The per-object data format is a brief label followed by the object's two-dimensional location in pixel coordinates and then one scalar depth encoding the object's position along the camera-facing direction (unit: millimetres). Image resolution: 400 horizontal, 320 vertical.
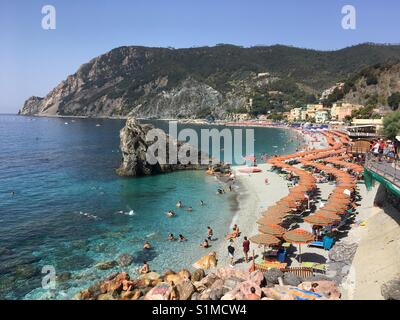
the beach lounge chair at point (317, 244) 20734
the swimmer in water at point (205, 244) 22750
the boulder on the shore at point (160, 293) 13850
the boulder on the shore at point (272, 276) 15312
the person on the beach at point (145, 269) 18828
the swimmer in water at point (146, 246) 22547
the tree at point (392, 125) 54650
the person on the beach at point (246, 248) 19809
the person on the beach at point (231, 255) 19775
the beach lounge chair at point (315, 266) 17403
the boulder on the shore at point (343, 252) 18253
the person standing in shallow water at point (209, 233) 24247
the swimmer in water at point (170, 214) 29555
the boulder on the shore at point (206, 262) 19594
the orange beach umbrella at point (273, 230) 20172
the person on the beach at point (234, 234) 24000
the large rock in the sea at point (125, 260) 20284
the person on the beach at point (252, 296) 12062
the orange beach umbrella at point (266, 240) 19250
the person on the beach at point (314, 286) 13696
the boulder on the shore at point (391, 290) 12433
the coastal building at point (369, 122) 75625
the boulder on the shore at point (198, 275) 17009
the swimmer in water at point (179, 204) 32469
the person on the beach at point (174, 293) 13797
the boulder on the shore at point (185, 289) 14078
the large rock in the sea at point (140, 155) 47156
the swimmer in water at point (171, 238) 23984
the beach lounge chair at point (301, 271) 17031
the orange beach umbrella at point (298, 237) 18625
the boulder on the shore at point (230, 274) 15191
